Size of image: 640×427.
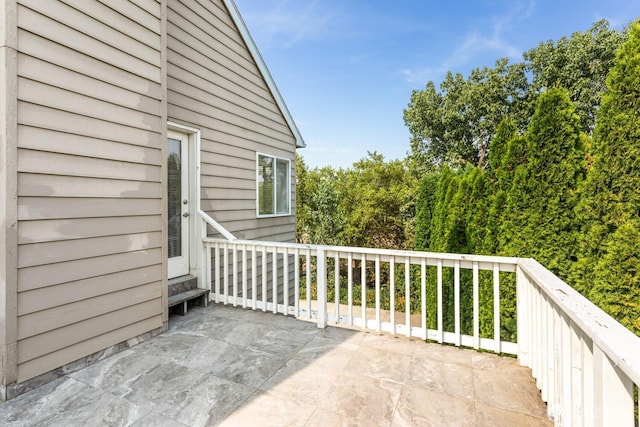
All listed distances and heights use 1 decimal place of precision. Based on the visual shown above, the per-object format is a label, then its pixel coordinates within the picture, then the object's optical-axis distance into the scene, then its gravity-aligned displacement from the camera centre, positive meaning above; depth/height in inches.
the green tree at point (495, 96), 484.1 +203.7
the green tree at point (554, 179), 128.3 +13.0
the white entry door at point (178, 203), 150.4 +4.8
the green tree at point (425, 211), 317.4 -0.3
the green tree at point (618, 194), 102.0 +5.3
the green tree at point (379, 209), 543.5 +4.3
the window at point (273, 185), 216.5 +19.7
